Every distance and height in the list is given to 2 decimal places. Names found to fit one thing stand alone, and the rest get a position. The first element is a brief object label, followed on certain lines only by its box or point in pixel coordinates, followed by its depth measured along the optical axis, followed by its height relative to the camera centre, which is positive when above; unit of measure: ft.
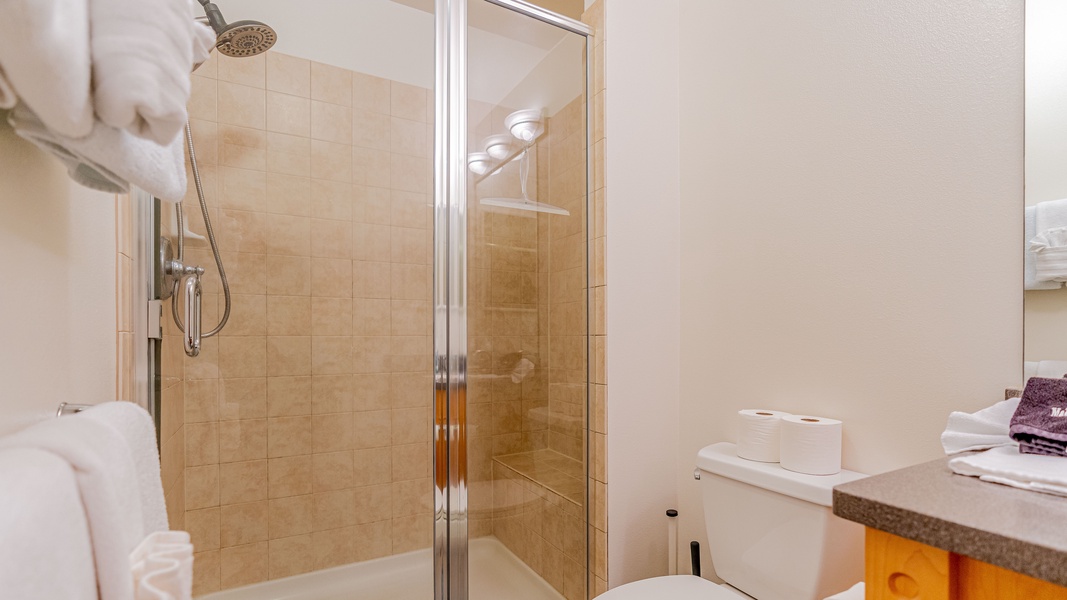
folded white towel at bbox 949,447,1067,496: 2.15 -0.79
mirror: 3.10 +0.74
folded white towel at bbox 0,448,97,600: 0.95 -0.47
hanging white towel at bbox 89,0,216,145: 1.25 +0.59
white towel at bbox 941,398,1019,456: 2.87 -0.76
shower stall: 4.89 -0.11
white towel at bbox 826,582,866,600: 3.01 -1.79
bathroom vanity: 1.68 -0.85
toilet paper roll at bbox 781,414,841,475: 3.91 -1.15
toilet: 3.71 -1.86
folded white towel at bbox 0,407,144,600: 1.22 -0.47
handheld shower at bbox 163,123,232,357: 4.36 +0.14
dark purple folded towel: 2.59 -0.64
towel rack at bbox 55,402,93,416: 1.85 -0.41
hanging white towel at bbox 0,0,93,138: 1.12 +0.54
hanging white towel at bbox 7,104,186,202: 1.37 +0.42
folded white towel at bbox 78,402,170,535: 1.64 -0.52
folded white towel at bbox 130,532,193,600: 1.36 -0.75
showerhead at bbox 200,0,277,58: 4.35 +2.37
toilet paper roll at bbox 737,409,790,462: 4.26 -1.17
